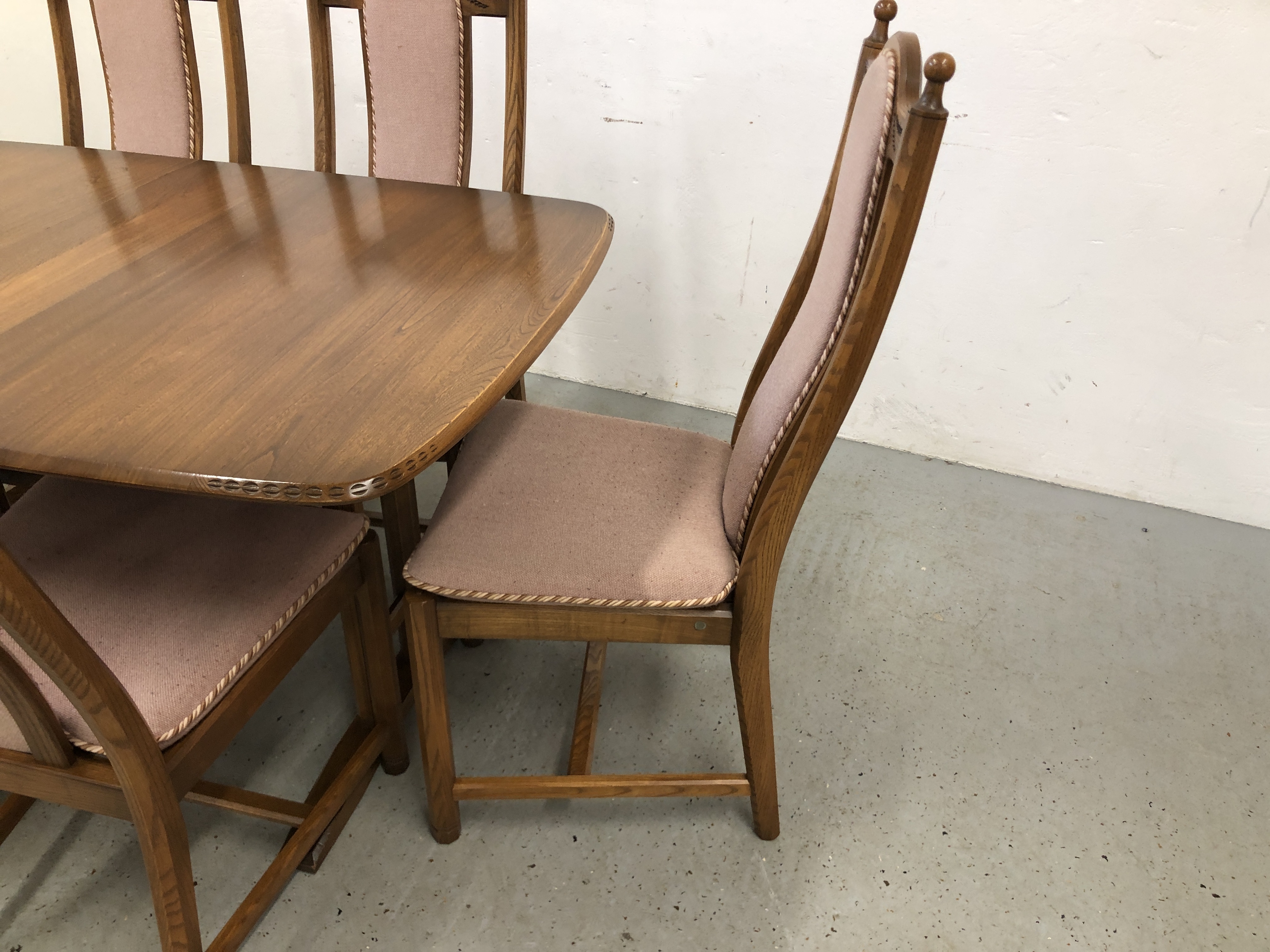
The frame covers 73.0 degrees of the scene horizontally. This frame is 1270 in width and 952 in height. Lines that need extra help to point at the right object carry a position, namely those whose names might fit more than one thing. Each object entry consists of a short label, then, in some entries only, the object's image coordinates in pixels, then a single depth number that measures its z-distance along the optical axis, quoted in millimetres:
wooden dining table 792
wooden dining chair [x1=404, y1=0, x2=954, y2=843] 816
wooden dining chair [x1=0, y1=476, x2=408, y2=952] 807
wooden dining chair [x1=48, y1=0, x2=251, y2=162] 1632
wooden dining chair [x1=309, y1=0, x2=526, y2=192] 1506
